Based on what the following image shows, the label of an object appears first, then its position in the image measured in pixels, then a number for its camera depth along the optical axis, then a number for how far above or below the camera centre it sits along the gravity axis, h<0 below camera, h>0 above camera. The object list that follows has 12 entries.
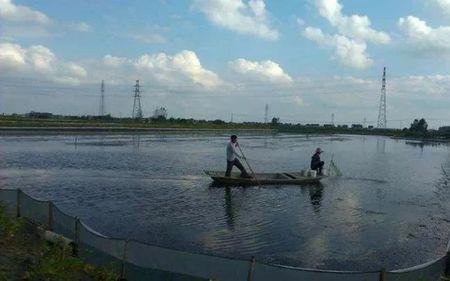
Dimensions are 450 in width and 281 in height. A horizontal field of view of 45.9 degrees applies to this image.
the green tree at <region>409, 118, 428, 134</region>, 148.75 +0.86
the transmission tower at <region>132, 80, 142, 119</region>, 143.61 +2.22
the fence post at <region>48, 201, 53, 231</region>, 11.63 -2.12
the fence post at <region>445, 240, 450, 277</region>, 9.88 -2.51
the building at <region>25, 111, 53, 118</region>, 147.55 +1.37
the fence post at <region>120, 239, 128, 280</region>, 9.20 -2.45
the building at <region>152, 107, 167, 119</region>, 161.57 +2.59
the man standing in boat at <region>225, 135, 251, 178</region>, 26.06 -1.76
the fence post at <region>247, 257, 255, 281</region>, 8.10 -2.24
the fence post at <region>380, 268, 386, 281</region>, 7.99 -2.21
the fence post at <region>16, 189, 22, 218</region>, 12.77 -2.10
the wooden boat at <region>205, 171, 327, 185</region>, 25.94 -2.70
